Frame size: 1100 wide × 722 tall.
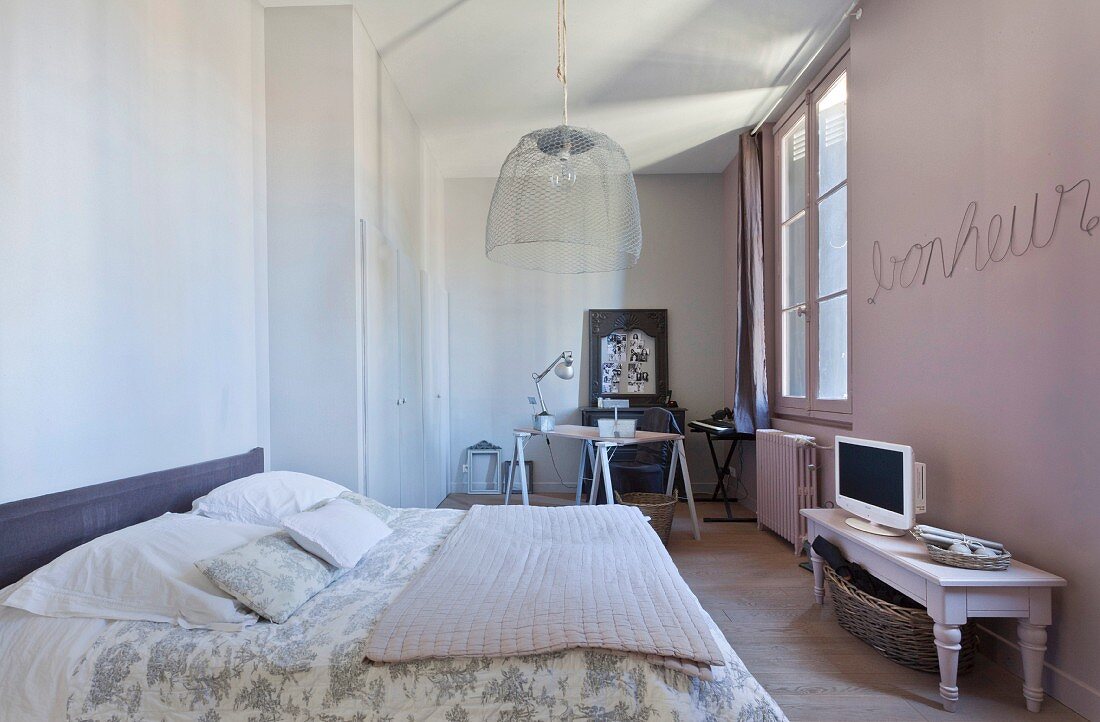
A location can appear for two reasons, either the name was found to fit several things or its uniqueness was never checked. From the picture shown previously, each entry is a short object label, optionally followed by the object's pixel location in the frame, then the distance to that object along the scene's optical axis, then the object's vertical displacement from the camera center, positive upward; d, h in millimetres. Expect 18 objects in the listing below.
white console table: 1814 -818
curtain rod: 2967 +1821
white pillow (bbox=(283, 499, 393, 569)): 1765 -573
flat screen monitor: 2262 -561
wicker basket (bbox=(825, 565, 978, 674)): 2080 -1065
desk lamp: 4207 -127
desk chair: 4361 -844
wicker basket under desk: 3586 -1012
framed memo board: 5375 +36
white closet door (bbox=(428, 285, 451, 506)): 4863 -322
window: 3373 +700
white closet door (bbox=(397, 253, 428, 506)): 3795 -217
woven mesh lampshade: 2314 +792
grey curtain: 4246 +473
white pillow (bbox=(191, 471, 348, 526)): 2131 -545
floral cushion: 1468 -591
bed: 1241 -733
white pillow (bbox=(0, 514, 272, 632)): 1441 -595
